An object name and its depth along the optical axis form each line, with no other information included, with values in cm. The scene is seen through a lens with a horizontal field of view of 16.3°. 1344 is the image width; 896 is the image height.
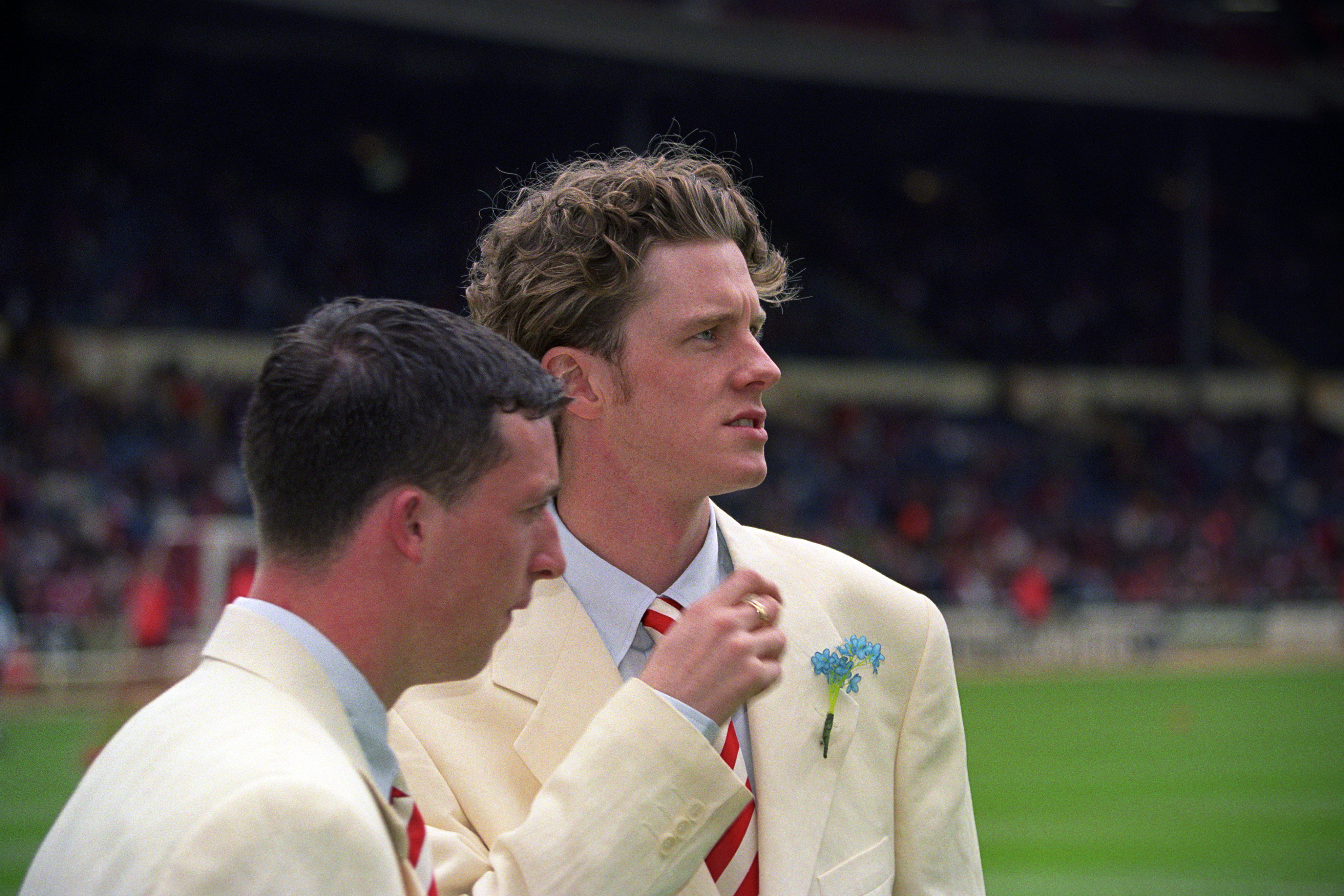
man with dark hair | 302
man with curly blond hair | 343
